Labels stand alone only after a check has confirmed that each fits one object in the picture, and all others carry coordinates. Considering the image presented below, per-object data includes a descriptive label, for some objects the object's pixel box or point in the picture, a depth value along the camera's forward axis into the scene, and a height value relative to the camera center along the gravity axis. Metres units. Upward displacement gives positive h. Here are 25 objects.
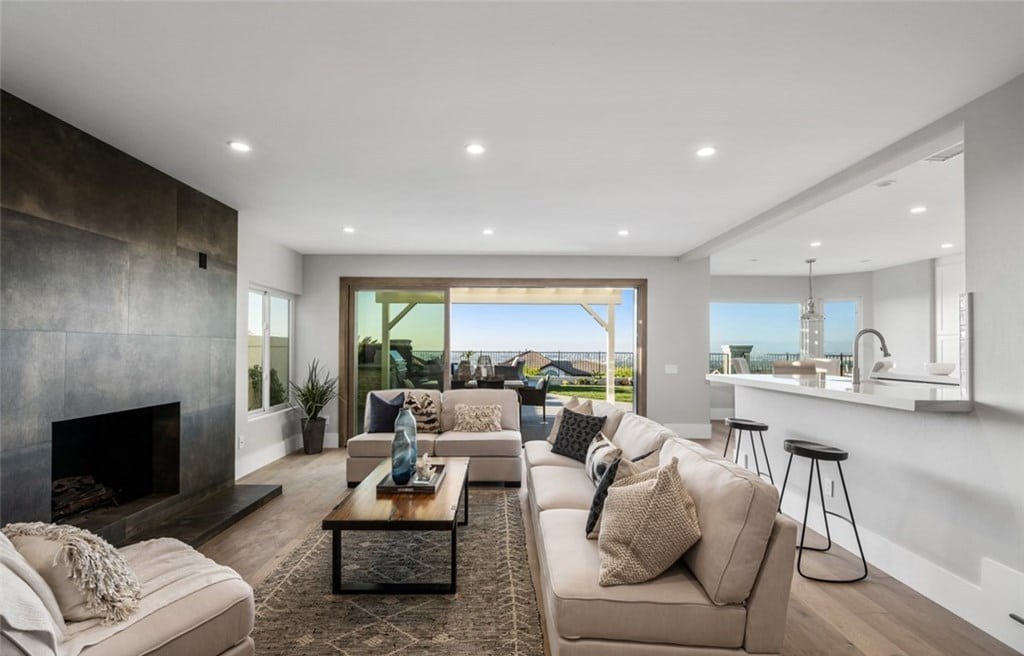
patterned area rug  2.32 -1.38
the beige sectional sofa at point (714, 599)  1.86 -0.96
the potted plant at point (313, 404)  6.39 -0.87
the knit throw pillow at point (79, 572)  1.73 -0.82
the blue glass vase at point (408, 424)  3.42 -0.59
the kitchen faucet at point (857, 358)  3.42 -0.14
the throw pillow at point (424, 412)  5.19 -0.77
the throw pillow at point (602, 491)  2.38 -0.71
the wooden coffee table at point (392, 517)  2.67 -0.98
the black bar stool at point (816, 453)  3.00 -0.68
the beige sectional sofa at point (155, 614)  1.51 -0.97
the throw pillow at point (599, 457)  3.01 -0.74
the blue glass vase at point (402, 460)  3.33 -0.80
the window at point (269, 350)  5.79 -0.18
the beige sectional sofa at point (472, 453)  4.84 -1.10
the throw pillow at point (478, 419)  5.20 -0.84
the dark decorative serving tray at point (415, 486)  3.26 -0.96
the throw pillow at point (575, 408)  4.39 -0.61
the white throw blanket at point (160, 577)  1.68 -0.97
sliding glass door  7.12 -0.04
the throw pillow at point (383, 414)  5.22 -0.80
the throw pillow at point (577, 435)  4.07 -0.79
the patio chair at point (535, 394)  8.93 -1.00
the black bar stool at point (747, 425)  3.90 -0.67
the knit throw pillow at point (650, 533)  1.97 -0.76
